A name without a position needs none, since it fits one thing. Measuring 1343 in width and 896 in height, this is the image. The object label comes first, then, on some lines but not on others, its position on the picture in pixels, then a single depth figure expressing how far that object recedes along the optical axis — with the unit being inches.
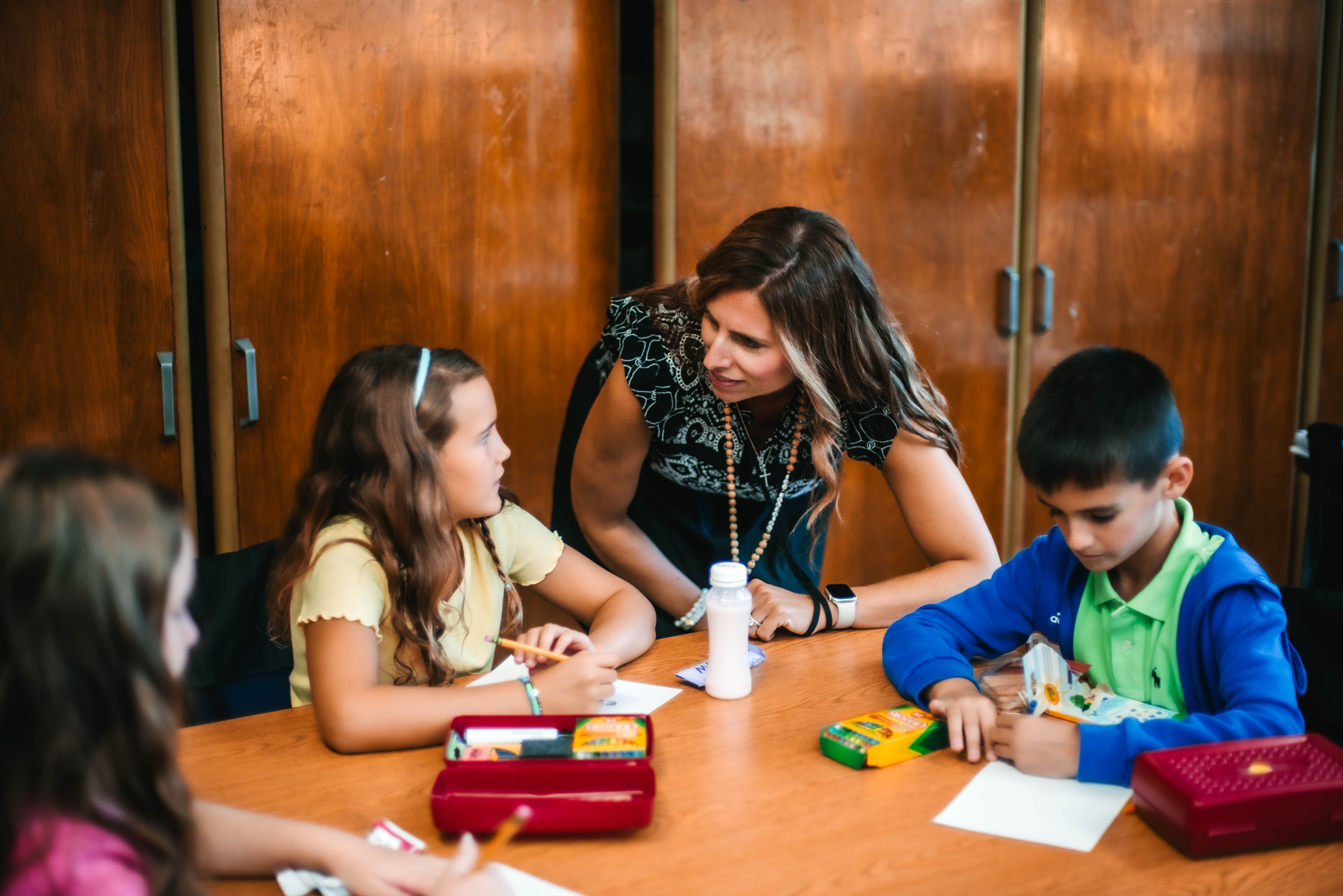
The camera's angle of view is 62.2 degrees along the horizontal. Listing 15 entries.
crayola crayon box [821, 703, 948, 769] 46.9
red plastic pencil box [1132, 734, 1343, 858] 39.3
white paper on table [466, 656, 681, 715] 52.9
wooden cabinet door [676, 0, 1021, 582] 106.0
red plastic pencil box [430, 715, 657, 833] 40.8
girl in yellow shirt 50.9
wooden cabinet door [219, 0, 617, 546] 91.0
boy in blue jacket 45.5
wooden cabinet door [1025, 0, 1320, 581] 119.6
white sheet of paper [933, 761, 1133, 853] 41.4
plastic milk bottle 52.1
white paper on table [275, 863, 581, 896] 37.8
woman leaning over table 66.4
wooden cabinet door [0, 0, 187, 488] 84.3
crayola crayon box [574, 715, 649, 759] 43.6
